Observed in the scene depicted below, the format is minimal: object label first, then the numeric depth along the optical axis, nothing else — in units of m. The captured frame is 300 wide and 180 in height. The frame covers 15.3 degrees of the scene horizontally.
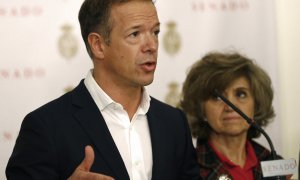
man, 2.57
